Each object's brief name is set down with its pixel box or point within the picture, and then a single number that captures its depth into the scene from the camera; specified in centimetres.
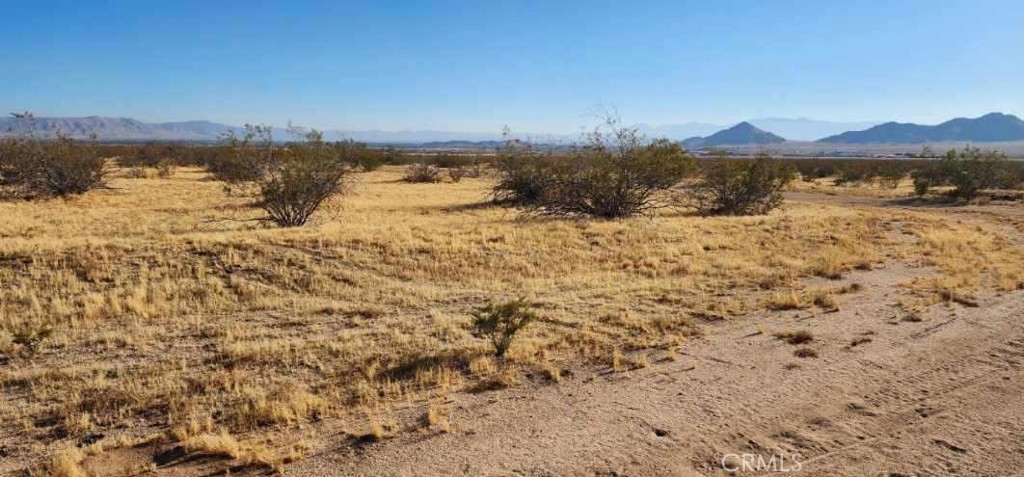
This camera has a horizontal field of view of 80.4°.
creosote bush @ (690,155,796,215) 2567
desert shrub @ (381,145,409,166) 7099
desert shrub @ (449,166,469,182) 4741
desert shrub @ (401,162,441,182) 4641
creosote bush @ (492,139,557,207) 2705
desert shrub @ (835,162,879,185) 4853
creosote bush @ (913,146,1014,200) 3359
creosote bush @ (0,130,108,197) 2745
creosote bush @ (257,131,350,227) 1877
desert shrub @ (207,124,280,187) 2307
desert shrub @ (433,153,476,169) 6122
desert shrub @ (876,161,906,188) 4578
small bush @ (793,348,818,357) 756
